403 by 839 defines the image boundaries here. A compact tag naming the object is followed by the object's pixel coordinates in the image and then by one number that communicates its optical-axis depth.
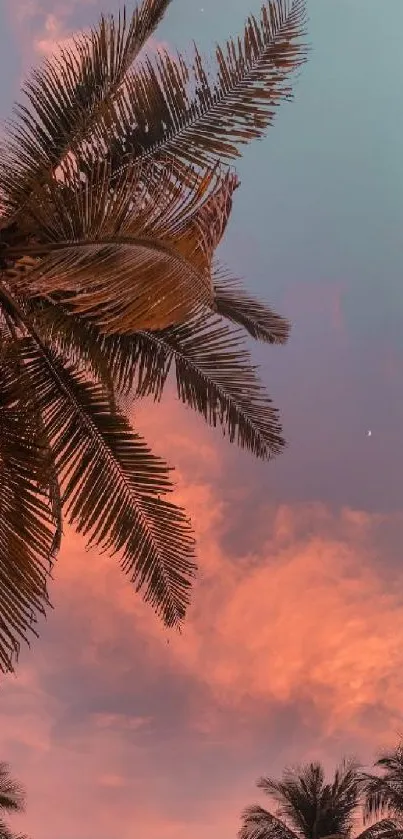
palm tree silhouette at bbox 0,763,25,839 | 21.05
